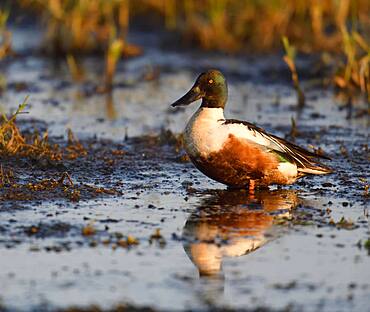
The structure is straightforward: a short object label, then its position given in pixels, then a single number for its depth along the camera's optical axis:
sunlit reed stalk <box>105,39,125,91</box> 20.22
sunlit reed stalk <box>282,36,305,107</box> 18.45
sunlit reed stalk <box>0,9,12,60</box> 18.35
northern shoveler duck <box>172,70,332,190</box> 12.75
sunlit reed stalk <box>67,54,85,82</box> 22.15
